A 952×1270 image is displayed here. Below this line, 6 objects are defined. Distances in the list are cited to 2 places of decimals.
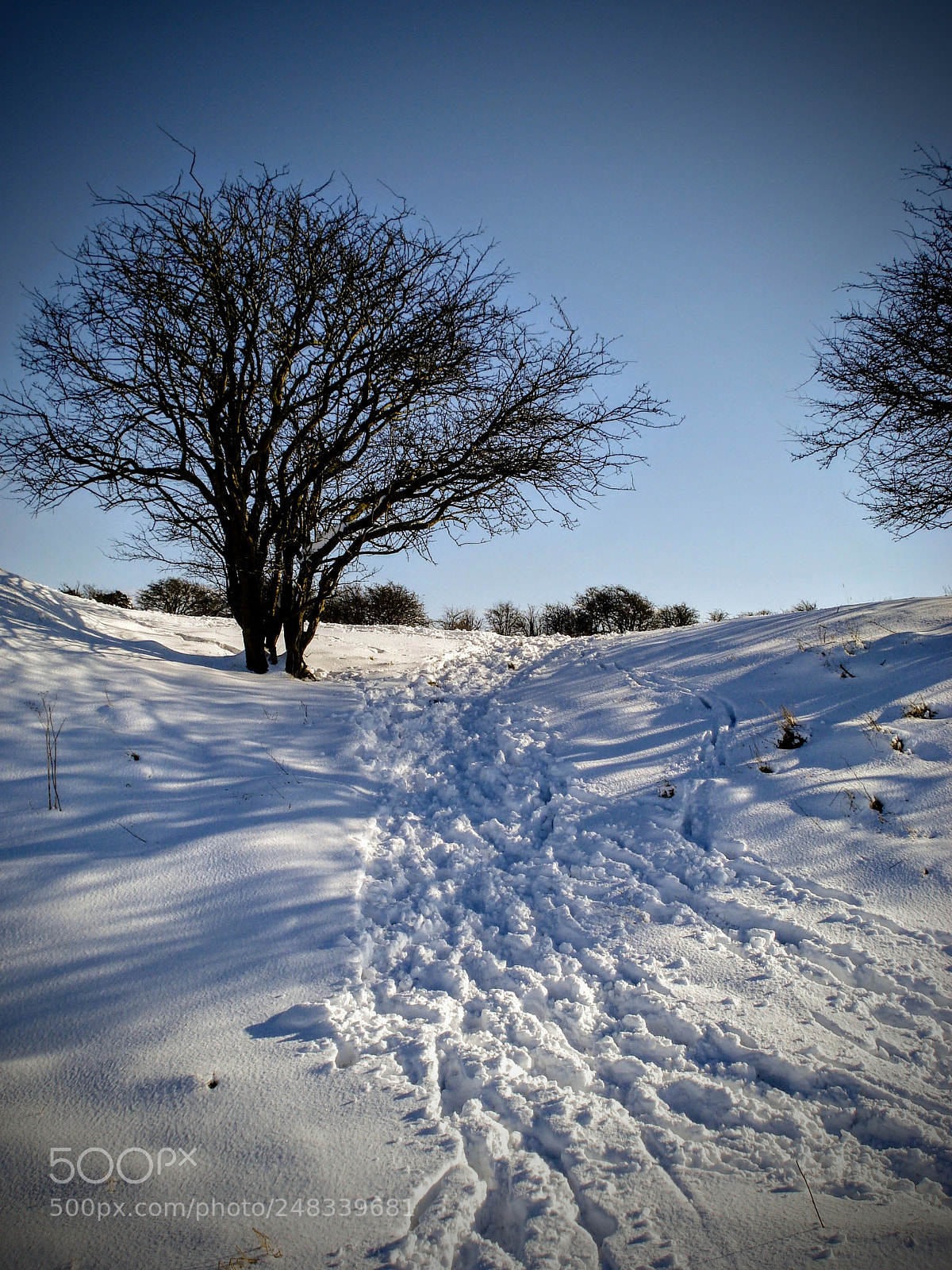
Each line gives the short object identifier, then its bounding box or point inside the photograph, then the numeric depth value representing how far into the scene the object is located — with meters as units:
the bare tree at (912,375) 6.69
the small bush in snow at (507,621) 26.69
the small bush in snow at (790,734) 4.77
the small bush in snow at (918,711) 4.66
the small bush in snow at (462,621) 23.06
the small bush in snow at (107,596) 15.42
